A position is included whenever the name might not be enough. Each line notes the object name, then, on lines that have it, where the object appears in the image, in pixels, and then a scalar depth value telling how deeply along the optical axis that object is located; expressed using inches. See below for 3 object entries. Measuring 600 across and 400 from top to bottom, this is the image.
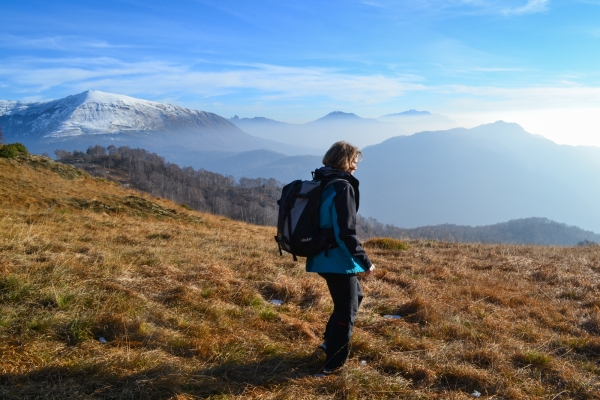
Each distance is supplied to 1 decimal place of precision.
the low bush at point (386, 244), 531.2
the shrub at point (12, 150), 984.5
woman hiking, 147.6
